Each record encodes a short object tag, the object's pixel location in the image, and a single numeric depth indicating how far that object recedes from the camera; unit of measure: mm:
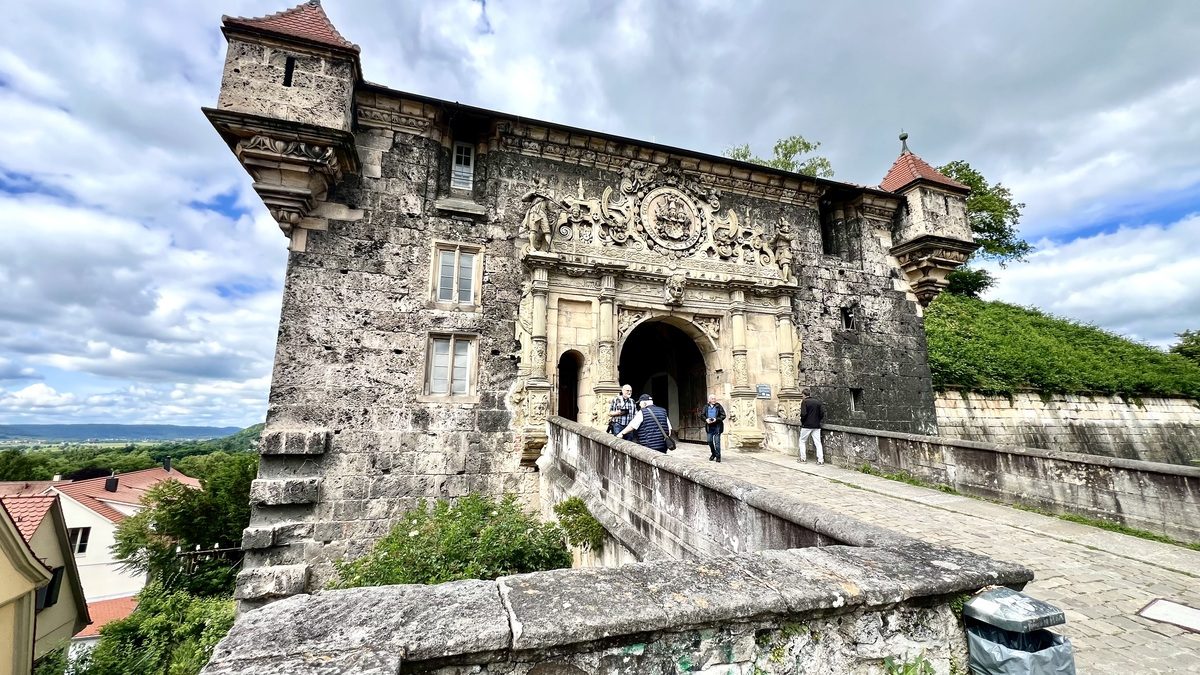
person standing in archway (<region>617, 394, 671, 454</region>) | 7641
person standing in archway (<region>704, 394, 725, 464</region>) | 8719
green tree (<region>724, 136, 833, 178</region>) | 25328
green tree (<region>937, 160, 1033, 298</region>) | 28688
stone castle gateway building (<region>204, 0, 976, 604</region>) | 8438
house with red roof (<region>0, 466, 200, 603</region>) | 25344
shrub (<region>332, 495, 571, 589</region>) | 6297
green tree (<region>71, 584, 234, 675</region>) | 13169
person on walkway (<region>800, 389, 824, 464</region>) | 9570
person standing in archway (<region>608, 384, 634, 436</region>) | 8328
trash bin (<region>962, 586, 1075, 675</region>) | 1841
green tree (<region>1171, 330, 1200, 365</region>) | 23766
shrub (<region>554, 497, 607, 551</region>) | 6438
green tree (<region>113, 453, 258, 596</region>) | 16797
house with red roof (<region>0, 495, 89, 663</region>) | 12555
